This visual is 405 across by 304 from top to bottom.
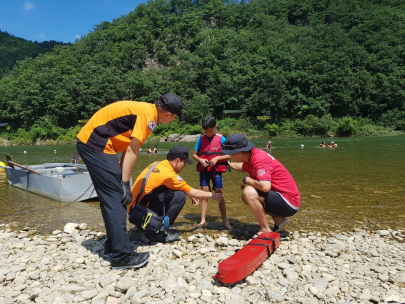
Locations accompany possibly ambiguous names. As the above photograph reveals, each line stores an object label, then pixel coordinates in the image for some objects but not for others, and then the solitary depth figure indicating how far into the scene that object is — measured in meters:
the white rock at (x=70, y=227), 5.48
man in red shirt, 4.68
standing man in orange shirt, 3.69
